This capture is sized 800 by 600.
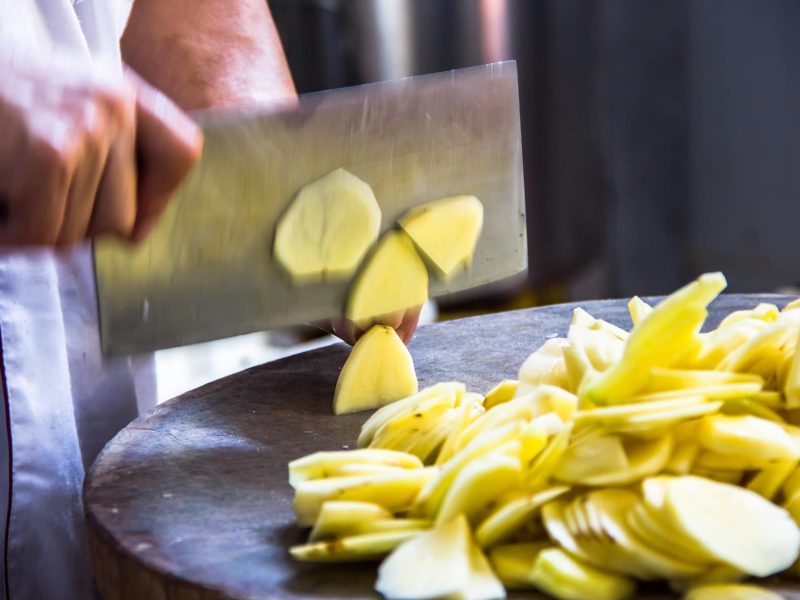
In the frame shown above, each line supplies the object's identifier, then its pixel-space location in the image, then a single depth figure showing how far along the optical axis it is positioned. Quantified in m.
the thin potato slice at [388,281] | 1.11
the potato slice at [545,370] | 0.97
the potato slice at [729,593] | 0.71
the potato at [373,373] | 1.14
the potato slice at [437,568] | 0.73
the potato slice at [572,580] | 0.72
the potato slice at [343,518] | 0.80
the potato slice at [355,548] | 0.78
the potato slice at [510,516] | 0.77
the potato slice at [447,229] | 1.12
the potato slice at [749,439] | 0.79
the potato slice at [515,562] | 0.75
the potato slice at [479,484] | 0.77
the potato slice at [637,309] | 1.10
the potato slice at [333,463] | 0.86
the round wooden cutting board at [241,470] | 0.79
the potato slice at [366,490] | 0.82
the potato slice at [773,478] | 0.80
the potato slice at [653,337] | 0.83
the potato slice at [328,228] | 1.07
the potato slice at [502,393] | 1.02
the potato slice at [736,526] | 0.72
